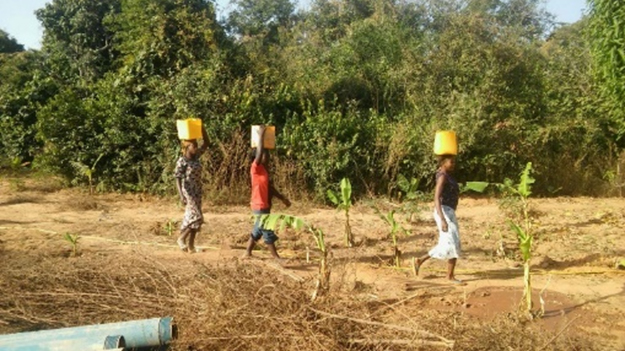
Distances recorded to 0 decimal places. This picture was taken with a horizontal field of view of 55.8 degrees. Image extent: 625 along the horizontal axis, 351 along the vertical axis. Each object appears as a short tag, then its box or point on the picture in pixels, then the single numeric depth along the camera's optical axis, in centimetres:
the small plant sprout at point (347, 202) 748
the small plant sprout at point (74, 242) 746
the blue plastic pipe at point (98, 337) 380
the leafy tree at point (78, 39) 1756
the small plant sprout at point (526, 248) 530
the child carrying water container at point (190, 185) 771
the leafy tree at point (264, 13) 3475
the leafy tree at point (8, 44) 3166
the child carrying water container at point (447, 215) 638
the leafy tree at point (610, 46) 1171
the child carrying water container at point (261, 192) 724
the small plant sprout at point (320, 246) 429
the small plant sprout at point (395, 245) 716
